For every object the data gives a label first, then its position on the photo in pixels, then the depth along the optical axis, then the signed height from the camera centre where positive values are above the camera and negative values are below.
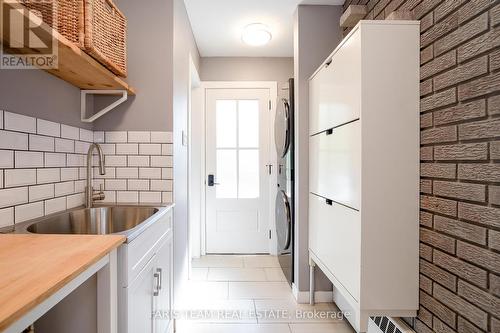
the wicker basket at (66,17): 1.10 +0.60
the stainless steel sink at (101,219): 1.55 -0.32
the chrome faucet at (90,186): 1.63 -0.13
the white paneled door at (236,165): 3.48 +0.00
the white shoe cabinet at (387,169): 1.33 -0.02
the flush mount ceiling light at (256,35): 2.70 +1.27
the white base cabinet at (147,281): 1.07 -0.53
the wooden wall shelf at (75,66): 1.00 +0.47
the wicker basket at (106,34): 1.26 +0.66
